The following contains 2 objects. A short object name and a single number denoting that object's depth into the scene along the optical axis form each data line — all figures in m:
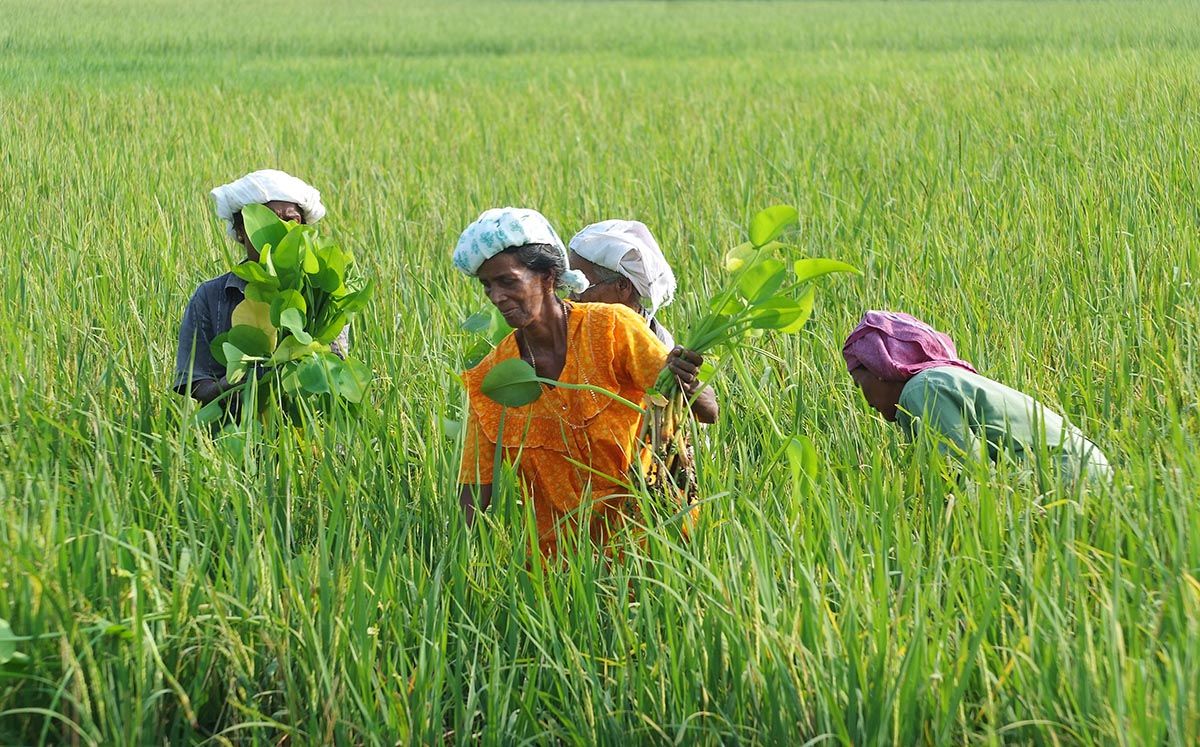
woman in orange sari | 7.72
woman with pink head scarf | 7.80
